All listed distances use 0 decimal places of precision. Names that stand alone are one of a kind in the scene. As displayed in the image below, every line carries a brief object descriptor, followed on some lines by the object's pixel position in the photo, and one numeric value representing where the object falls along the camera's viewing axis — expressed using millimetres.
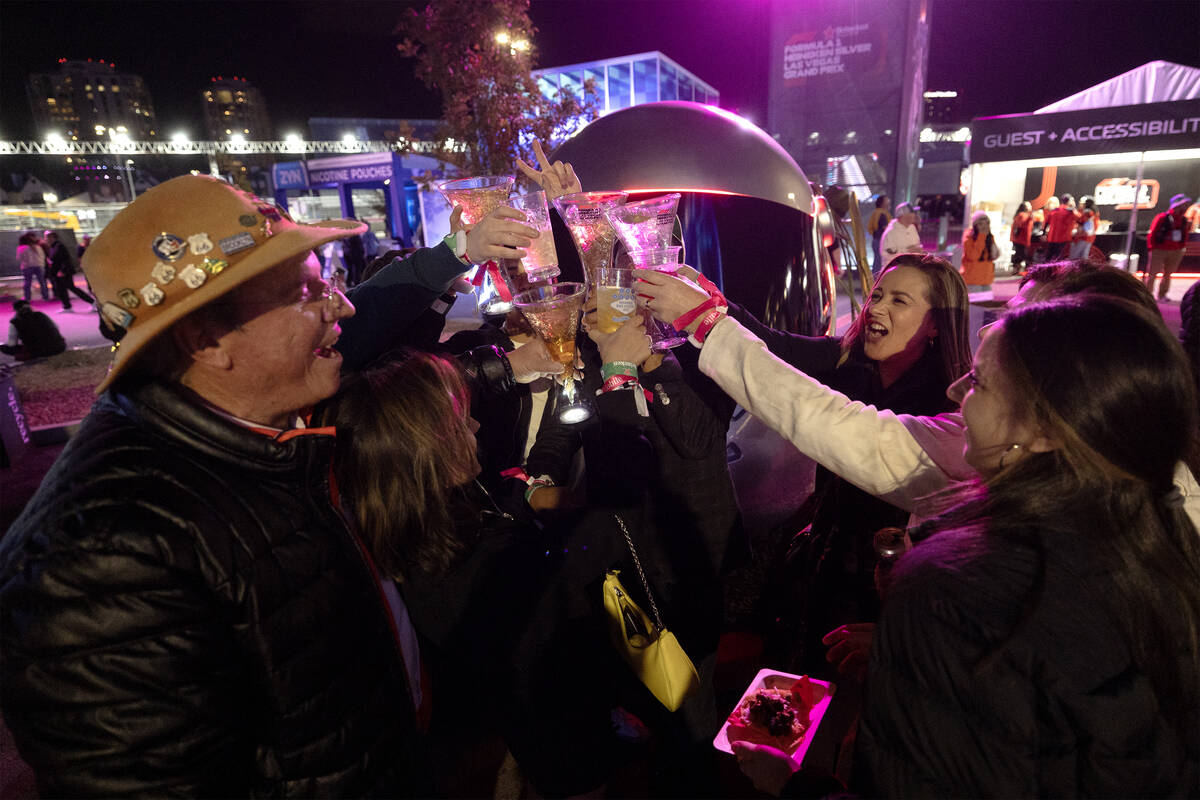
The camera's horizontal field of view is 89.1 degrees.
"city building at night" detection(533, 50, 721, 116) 23672
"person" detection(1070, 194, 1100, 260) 13727
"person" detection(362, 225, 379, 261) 15584
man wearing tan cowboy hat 983
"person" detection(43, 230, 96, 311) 15578
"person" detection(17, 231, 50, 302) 17234
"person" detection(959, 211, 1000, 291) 11102
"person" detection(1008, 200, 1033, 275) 14930
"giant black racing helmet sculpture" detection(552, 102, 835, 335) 3715
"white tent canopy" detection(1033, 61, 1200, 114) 16156
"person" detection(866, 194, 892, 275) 14453
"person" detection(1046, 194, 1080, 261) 13227
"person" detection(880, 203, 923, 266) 10070
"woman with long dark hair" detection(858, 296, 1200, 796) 1040
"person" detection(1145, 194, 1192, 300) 11602
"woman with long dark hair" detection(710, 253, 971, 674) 2301
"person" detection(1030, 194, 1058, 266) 14719
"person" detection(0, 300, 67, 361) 9055
